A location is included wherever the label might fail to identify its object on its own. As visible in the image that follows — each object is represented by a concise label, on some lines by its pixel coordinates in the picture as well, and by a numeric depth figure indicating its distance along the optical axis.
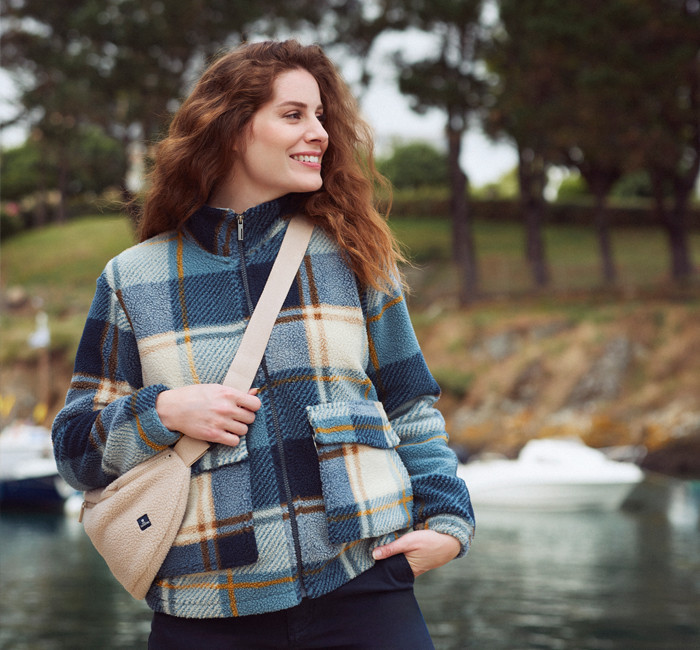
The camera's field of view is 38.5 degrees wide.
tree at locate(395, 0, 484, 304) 24.89
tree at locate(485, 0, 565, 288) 22.28
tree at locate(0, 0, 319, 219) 25.20
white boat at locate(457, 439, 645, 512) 16.58
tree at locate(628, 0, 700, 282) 20.75
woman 1.89
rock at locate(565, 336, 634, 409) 21.58
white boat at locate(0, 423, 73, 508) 19.56
